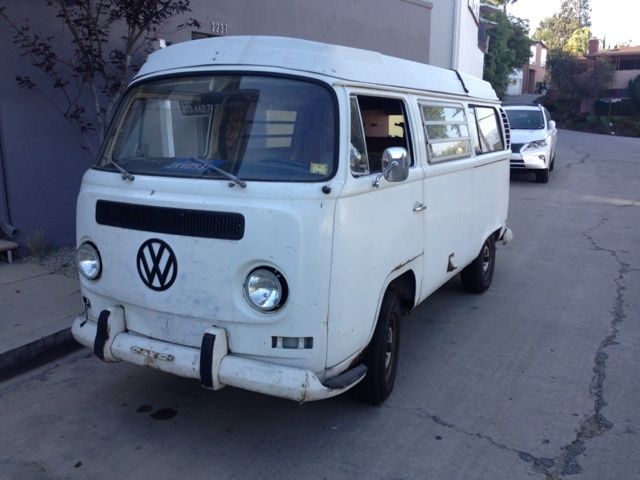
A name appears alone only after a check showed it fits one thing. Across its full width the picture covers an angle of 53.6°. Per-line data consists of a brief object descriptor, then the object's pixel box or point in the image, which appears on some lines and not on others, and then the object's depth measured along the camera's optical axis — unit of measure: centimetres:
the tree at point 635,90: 4470
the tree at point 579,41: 6869
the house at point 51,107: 703
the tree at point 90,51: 671
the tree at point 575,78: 4628
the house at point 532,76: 6925
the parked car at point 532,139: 1502
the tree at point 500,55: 3915
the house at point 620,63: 4969
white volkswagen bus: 341
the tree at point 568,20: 8219
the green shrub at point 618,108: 4438
